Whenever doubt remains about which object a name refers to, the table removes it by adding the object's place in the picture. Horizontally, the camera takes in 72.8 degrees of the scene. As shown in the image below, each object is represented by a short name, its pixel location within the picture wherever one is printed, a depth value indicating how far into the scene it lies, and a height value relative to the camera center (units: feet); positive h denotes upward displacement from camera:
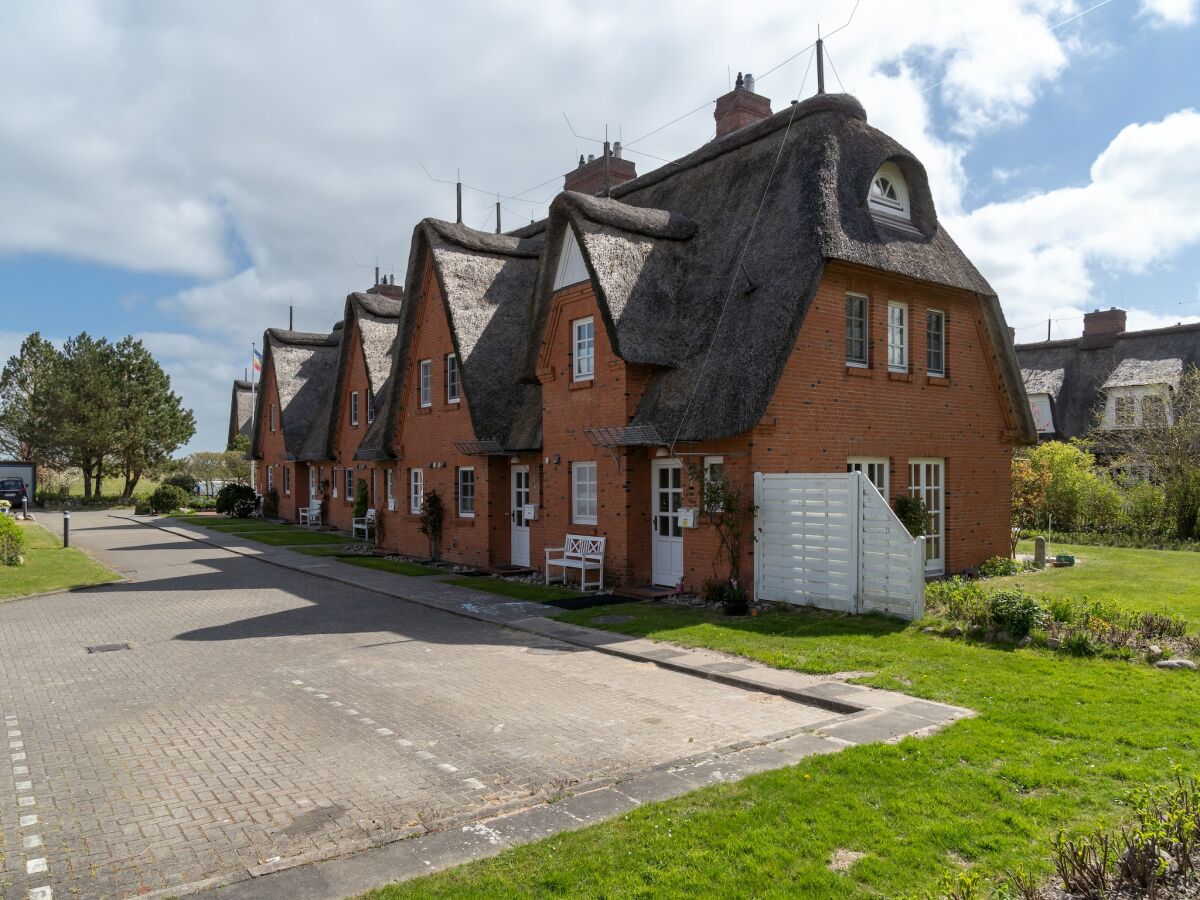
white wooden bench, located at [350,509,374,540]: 89.35 -4.85
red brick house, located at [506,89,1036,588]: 46.03 +8.47
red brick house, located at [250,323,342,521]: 122.62 +12.77
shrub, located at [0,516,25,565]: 67.36 -5.16
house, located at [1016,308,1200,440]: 109.09 +15.72
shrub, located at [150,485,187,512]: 148.36 -3.17
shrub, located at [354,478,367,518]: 93.15 -2.36
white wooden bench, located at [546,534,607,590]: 52.24 -4.89
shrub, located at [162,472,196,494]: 161.86 -0.08
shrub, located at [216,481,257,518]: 137.80 -3.12
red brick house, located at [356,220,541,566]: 66.28 +7.24
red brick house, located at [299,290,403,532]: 97.66 +10.61
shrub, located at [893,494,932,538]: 49.99 -2.02
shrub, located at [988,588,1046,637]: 33.14 -5.42
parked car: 158.10 -1.78
